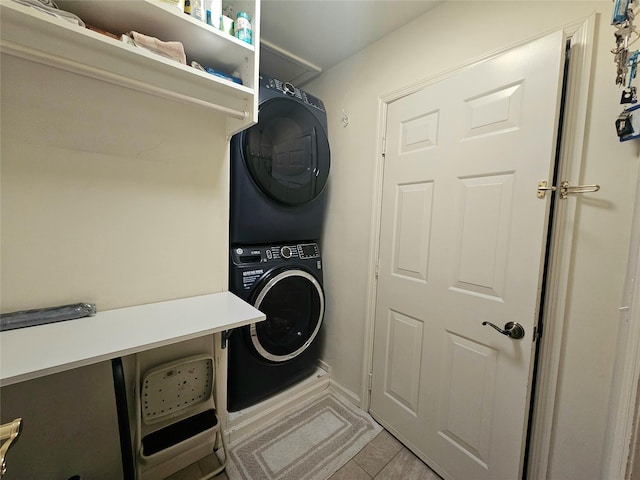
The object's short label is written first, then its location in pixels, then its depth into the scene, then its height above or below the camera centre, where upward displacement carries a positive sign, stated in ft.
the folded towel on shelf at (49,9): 2.22 +1.85
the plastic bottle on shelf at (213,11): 3.09 +2.54
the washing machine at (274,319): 4.85 -2.12
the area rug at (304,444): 4.26 -4.18
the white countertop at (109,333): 2.18 -1.29
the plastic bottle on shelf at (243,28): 3.24 +2.45
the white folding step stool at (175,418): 3.76 -3.29
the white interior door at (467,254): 3.31 -0.42
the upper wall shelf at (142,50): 2.34 +1.68
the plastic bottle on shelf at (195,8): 2.99 +2.47
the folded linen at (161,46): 2.75 +1.90
